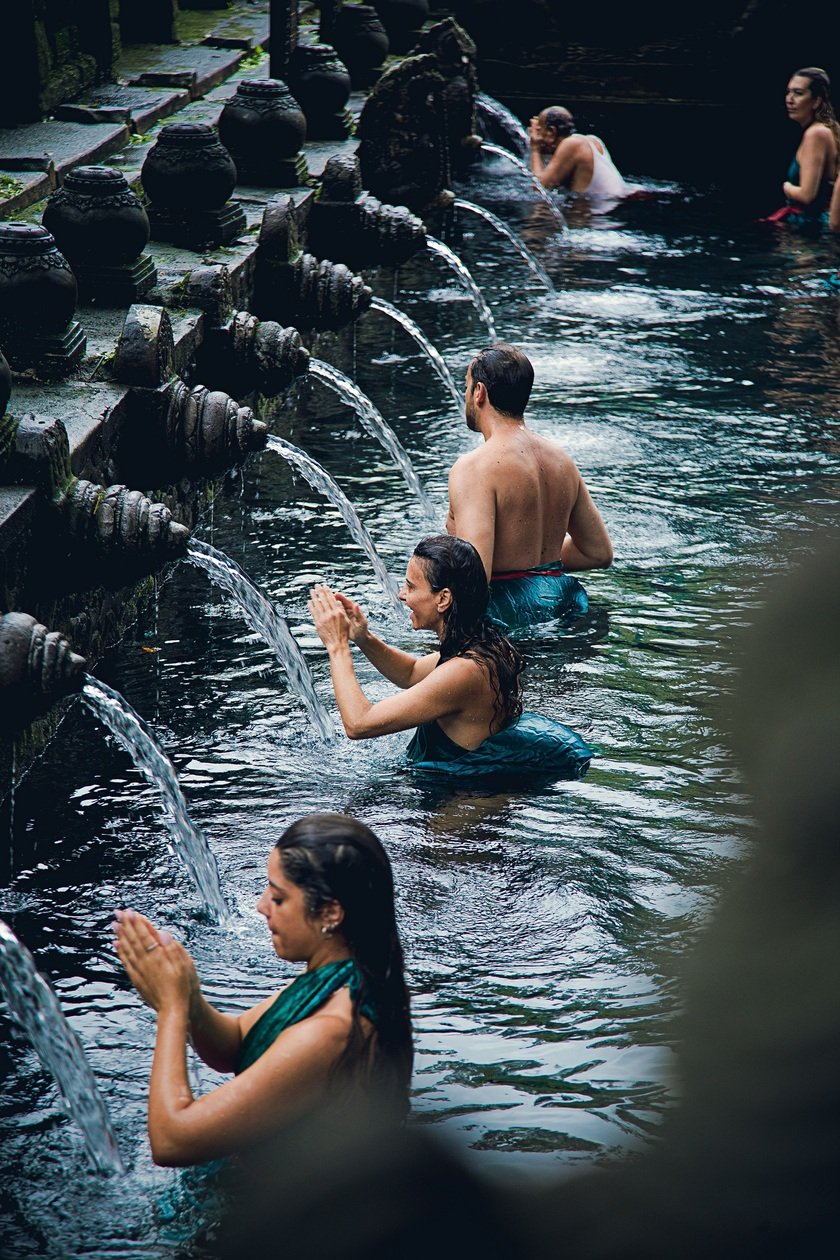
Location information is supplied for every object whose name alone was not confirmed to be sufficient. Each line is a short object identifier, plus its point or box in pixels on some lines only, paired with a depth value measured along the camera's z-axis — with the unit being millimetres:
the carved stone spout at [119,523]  10867
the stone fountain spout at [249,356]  14875
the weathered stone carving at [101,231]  13703
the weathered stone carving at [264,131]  19250
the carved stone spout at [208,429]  12883
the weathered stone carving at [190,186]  15867
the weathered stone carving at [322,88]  23000
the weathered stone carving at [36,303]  11875
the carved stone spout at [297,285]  17094
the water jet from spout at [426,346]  19069
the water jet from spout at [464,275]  21877
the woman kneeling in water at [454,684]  9781
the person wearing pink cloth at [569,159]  28142
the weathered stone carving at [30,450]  10484
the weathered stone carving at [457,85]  29266
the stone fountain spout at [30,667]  8867
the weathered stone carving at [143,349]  12375
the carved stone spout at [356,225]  19562
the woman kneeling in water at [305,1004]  5934
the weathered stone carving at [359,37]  27609
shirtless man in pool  12187
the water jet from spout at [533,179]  27578
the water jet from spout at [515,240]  23883
